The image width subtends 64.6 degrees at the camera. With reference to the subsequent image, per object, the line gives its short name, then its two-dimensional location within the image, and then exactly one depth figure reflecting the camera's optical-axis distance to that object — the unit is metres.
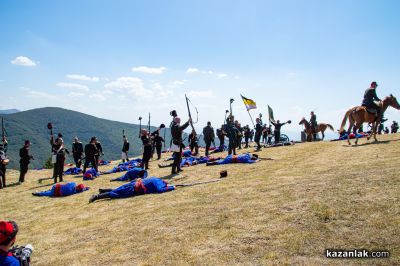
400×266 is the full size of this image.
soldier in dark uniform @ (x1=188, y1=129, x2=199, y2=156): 28.03
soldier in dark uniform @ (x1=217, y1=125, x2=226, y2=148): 32.67
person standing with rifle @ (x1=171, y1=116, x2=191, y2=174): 16.11
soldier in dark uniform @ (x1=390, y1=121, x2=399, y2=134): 40.34
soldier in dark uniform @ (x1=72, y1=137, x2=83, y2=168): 26.62
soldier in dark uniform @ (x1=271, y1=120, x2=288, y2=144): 30.39
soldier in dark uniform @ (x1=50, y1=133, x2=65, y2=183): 19.86
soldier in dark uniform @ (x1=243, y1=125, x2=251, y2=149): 33.62
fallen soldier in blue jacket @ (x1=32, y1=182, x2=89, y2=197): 14.88
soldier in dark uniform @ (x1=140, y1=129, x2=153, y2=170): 20.97
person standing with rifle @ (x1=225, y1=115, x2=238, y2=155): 22.97
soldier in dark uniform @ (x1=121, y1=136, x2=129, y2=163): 29.30
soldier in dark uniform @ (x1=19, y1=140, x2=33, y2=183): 20.99
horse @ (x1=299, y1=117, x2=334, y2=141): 32.58
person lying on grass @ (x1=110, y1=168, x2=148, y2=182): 17.11
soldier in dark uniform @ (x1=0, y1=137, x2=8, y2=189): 19.70
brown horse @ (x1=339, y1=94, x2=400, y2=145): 19.91
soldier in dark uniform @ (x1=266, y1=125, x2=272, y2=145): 34.96
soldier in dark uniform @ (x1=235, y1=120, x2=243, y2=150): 29.10
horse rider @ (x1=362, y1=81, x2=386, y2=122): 19.48
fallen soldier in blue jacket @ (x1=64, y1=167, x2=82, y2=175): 25.62
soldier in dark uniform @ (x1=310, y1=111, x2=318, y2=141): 32.09
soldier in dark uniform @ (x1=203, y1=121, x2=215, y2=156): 26.27
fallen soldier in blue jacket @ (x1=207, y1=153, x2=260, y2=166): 18.00
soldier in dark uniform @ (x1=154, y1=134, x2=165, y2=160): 29.09
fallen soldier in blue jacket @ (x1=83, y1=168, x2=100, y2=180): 20.48
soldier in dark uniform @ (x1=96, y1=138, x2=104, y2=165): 26.29
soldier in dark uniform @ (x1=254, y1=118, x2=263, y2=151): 26.16
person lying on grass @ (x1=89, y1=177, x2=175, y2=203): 12.50
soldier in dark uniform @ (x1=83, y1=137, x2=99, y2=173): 21.83
